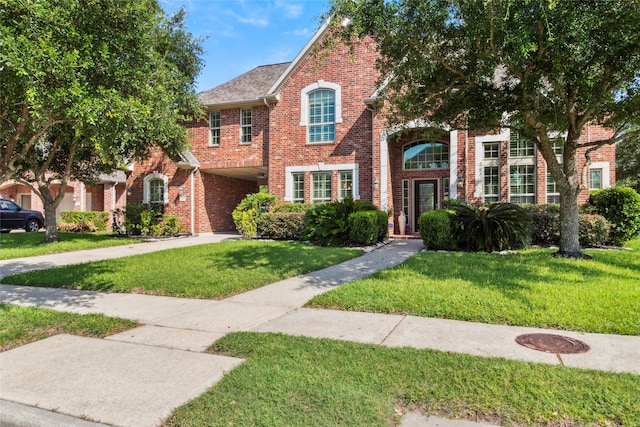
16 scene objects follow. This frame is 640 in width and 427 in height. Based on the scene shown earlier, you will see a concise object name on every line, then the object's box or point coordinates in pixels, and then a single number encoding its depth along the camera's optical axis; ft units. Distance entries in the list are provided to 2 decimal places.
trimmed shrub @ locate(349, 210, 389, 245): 40.68
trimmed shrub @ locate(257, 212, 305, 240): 48.06
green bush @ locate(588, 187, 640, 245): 37.99
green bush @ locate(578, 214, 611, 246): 37.63
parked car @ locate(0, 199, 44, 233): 67.94
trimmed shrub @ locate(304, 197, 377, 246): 42.39
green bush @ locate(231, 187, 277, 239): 51.11
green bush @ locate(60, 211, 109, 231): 73.87
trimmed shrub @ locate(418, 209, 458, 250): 37.14
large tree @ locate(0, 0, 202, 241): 14.93
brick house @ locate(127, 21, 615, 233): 47.52
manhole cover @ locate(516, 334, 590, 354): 13.29
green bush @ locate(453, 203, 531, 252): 35.53
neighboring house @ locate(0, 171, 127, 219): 83.82
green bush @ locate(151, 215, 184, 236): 57.36
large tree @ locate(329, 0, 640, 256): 22.31
